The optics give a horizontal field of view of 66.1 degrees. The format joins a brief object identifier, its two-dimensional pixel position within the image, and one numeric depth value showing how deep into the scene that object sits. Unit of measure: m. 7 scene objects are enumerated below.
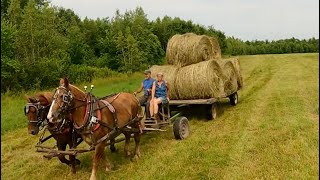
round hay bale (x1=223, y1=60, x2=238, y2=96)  8.61
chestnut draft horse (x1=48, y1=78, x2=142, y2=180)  4.14
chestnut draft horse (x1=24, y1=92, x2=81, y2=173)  4.41
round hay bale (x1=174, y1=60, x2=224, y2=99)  7.68
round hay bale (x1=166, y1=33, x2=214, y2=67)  8.39
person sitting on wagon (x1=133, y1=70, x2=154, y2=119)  6.48
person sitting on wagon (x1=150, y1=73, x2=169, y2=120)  6.22
